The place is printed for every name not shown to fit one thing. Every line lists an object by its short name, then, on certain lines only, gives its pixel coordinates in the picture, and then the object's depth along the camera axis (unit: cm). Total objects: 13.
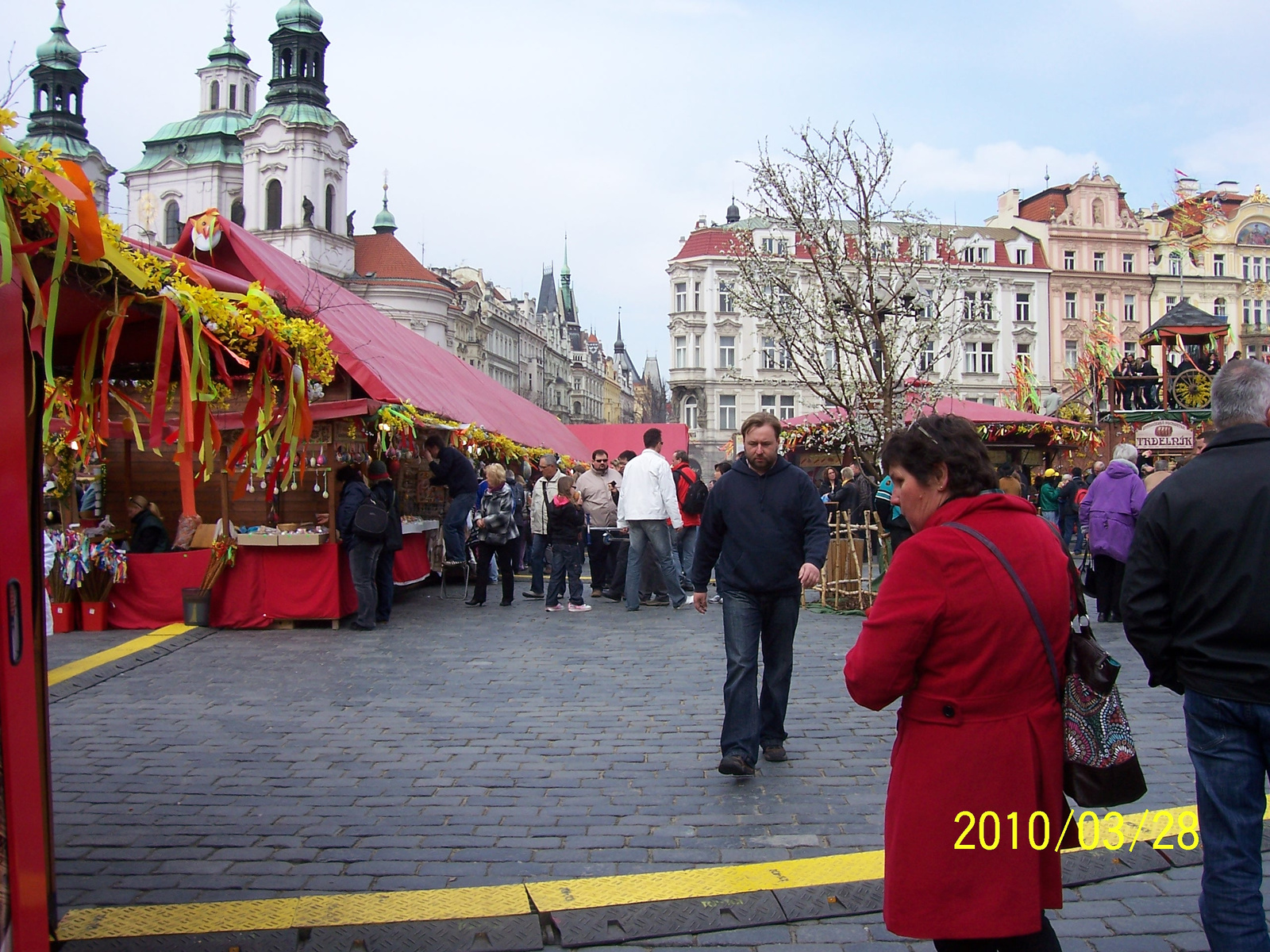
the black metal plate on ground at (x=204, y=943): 339
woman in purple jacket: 923
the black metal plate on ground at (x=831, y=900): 366
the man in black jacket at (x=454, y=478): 1279
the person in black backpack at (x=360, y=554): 1030
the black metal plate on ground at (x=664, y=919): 351
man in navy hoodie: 525
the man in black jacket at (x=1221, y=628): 275
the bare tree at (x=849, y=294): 1191
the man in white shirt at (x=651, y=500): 1154
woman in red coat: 236
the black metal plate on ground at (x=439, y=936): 344
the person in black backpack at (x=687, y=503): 1244
